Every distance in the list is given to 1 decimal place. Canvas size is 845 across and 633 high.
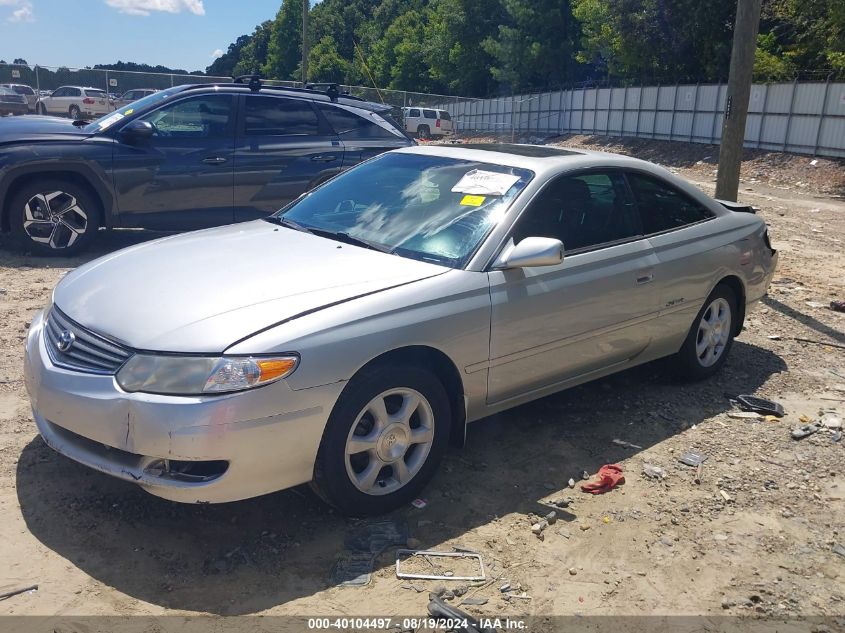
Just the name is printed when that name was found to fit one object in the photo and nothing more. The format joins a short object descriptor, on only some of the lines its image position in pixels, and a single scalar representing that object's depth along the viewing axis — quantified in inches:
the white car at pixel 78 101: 1209.4
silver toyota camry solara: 120.9
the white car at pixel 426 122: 1507.1
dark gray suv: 301.9
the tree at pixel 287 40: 3400.6
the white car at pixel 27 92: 1126.4
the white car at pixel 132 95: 1132.5
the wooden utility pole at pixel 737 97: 307.0
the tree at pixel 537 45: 1953.7
